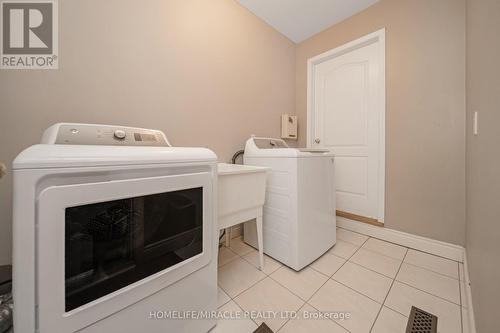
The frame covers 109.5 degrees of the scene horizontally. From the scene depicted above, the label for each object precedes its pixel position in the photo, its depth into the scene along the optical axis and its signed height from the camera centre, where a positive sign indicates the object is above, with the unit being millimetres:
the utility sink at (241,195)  1077 -202
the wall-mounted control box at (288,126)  2246 +502
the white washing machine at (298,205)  1286 -314
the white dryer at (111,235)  458 -242
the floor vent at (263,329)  864 -815
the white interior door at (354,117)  1790 +550
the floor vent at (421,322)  861 -798
